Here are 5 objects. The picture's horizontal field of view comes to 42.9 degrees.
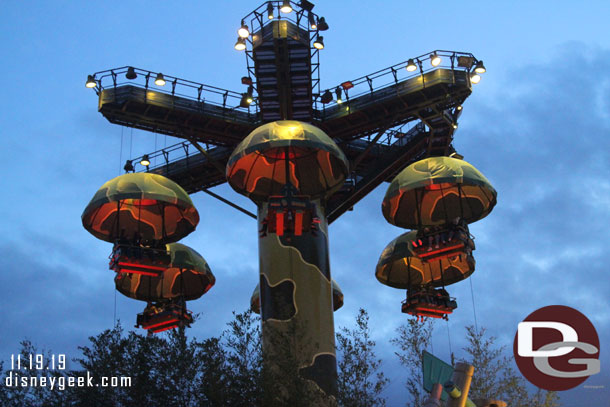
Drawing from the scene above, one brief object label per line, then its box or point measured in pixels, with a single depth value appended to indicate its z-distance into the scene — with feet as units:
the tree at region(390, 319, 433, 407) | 78.43
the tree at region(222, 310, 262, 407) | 52.31
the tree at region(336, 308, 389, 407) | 64.13
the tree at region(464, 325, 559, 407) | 77.05
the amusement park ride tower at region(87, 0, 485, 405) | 74.84
